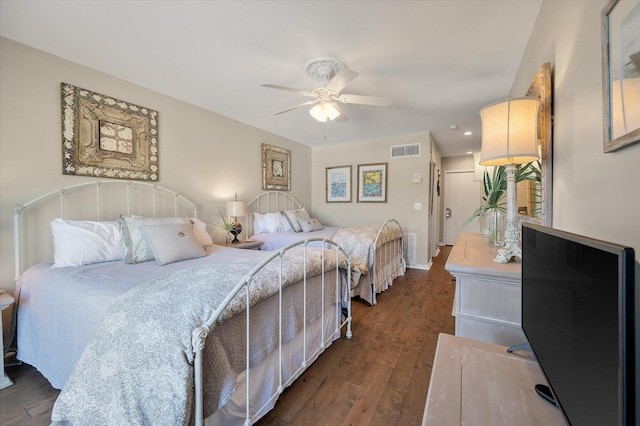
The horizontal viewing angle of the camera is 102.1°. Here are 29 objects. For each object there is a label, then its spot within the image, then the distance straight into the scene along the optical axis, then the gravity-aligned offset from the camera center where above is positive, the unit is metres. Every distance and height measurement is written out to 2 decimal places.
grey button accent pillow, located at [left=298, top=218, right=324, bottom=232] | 4.19 -0.26
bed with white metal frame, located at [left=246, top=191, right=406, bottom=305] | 3.06 -0.49
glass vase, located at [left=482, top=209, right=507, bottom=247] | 1.88 -0.13
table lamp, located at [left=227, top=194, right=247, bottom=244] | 3.44 -0.03
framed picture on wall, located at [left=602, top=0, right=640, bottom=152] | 0.64 +0.37
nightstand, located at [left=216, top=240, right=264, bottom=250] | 3.31 -0.47
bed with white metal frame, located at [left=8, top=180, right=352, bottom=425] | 1.00 -0.35
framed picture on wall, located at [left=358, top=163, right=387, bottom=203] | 4.99 +0.52
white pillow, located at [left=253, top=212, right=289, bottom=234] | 4.15 -0.23
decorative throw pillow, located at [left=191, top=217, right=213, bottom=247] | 2.75 -0.25
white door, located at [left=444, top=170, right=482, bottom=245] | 6.59 +0.24
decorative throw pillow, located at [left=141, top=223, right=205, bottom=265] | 2.07 -0.28
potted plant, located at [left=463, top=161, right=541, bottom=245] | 1.55 +0.10
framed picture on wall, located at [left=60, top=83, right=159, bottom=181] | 2.28 +0.70
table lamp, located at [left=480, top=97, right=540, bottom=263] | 1.22 +0.34
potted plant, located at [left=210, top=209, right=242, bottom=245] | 3.46 -0.21
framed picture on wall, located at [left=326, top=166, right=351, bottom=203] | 5.34 +0.53
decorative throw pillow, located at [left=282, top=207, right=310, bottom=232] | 4.24 -0.14
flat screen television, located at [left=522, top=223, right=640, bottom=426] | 0.39 -0.23
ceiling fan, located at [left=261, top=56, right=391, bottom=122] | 2.16 +1.07
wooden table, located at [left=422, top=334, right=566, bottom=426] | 0.70 -0.56
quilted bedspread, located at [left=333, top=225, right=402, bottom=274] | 3.03 -0.41
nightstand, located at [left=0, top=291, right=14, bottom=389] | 1.66 -0.64
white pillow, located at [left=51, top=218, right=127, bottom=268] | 1.94 -0.26
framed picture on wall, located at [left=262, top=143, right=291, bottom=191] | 4.40 +0.75
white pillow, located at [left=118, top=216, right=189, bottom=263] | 2.11 -0.27
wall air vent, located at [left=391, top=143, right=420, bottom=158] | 4.64 +1.08
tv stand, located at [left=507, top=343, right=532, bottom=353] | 0.96 -0.52
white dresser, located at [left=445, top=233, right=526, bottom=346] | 1.17 -0.43
